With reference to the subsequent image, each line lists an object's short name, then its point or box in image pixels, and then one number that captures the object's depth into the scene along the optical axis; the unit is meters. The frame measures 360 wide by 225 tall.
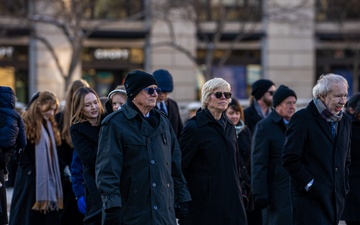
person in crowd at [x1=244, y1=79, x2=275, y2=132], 20.92
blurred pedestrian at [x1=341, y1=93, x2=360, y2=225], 17.39
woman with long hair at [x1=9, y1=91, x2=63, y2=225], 17.95
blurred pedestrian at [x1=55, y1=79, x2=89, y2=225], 17.59
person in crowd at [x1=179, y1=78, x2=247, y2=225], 14.33
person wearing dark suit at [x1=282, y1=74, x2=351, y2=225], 14.00
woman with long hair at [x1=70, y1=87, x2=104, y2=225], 15.12
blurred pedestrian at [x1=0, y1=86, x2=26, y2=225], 16.03
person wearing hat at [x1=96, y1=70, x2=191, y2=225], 12.24
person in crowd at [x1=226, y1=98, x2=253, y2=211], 18.66
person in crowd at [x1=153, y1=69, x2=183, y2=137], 19.37
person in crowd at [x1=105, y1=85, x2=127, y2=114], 16.75
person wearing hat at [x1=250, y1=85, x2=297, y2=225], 17.03
